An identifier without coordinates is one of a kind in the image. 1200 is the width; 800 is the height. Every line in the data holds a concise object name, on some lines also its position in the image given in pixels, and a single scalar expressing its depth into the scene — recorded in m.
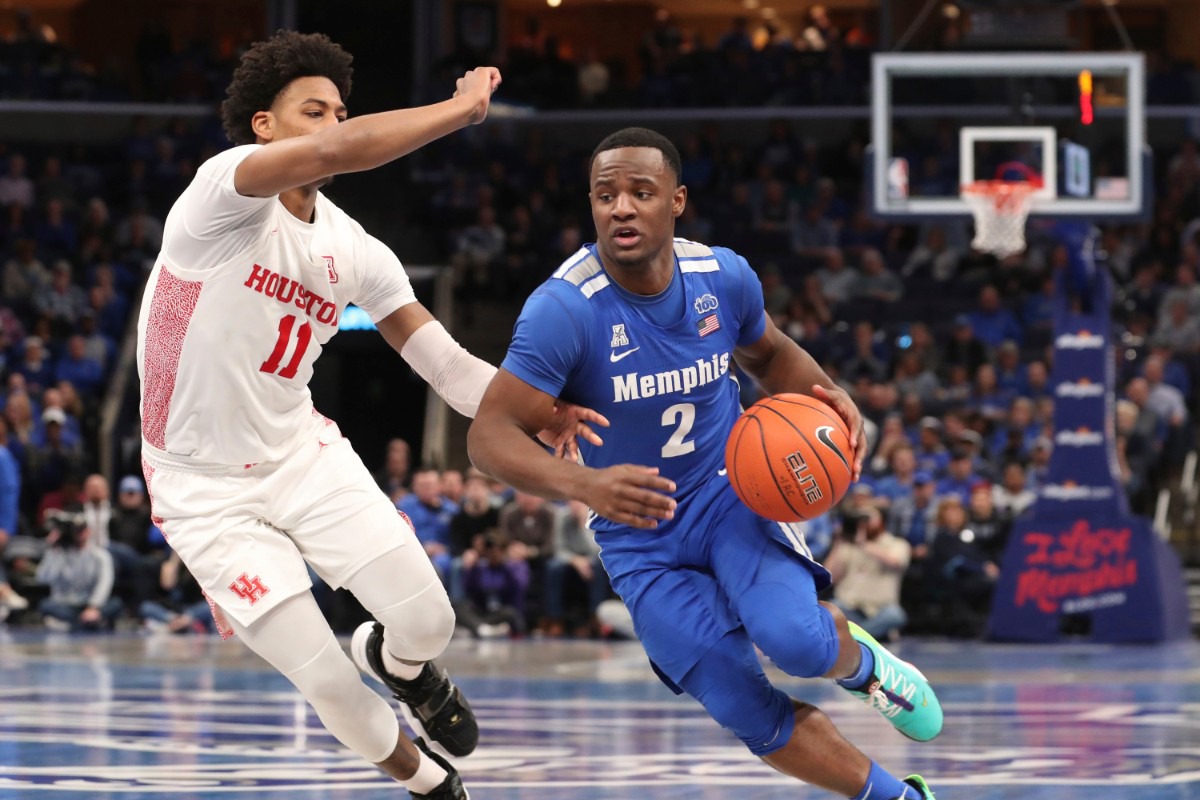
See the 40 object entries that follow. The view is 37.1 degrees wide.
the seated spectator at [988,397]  17.70
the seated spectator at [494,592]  15.77
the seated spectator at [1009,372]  18.16
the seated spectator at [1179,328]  18.36
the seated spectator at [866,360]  18.61
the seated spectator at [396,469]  17.05
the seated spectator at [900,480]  15.80
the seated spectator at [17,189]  23.70
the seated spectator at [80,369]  20.42
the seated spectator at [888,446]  16.19
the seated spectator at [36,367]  19.86
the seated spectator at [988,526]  15.37
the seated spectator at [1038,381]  17.55
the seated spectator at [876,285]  20.64
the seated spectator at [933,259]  21.17
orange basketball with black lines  5.38
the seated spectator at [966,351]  18.61
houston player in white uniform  5.67
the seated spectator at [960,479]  15.83
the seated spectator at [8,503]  16.66
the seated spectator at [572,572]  15.84
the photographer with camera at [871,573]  14.80
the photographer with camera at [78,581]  16.30
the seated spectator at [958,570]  15.13
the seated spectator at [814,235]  22.41
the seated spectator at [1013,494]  15.57
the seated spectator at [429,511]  16.38
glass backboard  14.05
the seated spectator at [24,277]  21.61
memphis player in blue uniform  5.38
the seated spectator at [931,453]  16.25
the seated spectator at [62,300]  21.25
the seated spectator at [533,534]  16.02
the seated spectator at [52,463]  17.97
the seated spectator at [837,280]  20.75
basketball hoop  13.94
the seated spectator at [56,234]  23.11
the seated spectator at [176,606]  16.19
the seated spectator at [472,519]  16.17
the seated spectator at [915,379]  18.17
